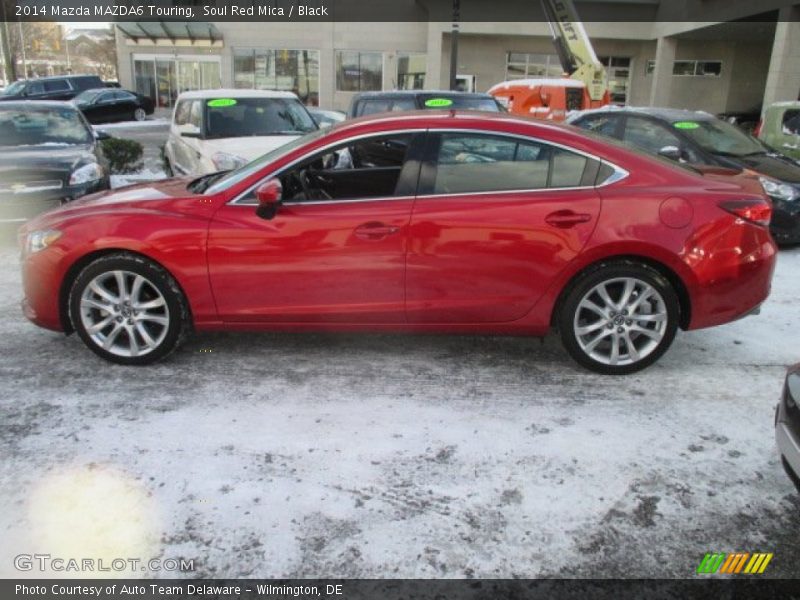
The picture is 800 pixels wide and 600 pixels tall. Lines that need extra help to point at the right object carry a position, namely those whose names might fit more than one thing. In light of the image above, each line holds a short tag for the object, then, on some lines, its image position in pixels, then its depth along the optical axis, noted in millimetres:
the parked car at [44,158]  7230
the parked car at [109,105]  26625
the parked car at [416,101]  10430
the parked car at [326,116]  16219
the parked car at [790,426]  2641
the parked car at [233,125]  8211
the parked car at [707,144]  7137
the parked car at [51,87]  25891
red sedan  3934
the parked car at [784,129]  10133
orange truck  18844
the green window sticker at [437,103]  10344
